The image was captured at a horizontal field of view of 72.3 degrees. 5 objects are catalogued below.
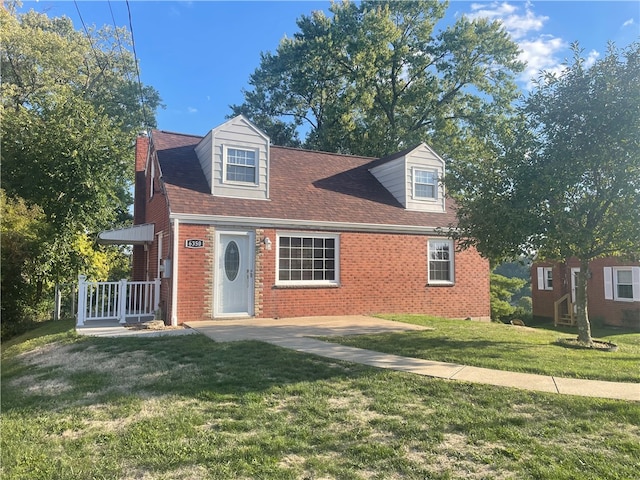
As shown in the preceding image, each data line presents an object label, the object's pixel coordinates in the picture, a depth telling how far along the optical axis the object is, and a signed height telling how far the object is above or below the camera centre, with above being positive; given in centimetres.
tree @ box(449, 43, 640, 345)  823 +184
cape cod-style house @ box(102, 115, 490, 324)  1199 +98
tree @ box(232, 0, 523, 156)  2856 +1327
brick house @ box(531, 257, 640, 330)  2061 -131
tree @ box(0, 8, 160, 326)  1595 +379
